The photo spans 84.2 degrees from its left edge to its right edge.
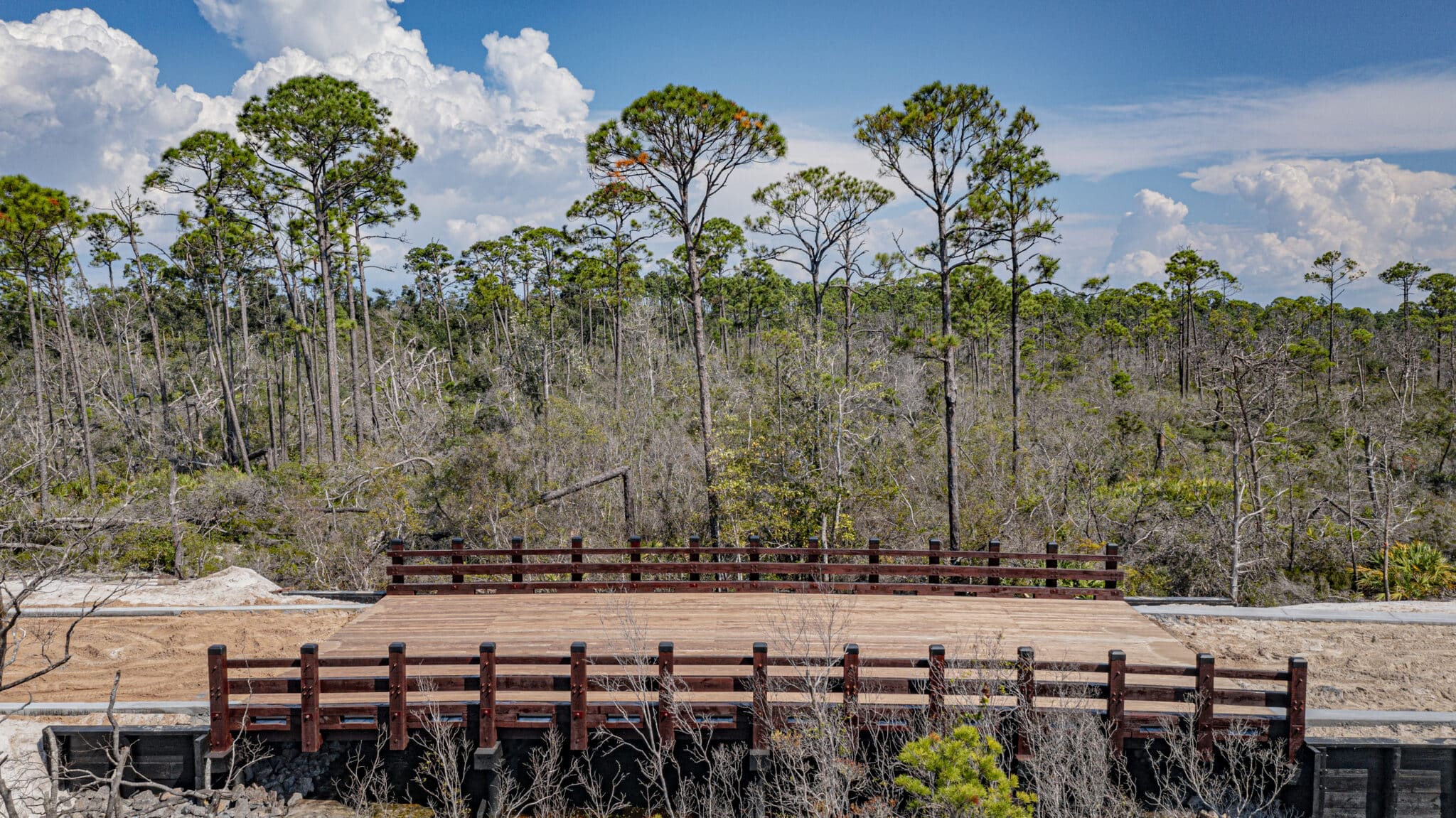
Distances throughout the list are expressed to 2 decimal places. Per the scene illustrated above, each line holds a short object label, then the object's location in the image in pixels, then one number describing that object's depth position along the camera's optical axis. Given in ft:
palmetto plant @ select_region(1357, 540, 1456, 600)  62.59
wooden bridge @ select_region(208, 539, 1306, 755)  32.01
